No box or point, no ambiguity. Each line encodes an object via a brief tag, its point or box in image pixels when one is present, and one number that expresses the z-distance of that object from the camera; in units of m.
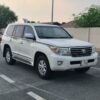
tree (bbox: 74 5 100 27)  13.99
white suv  3.67
